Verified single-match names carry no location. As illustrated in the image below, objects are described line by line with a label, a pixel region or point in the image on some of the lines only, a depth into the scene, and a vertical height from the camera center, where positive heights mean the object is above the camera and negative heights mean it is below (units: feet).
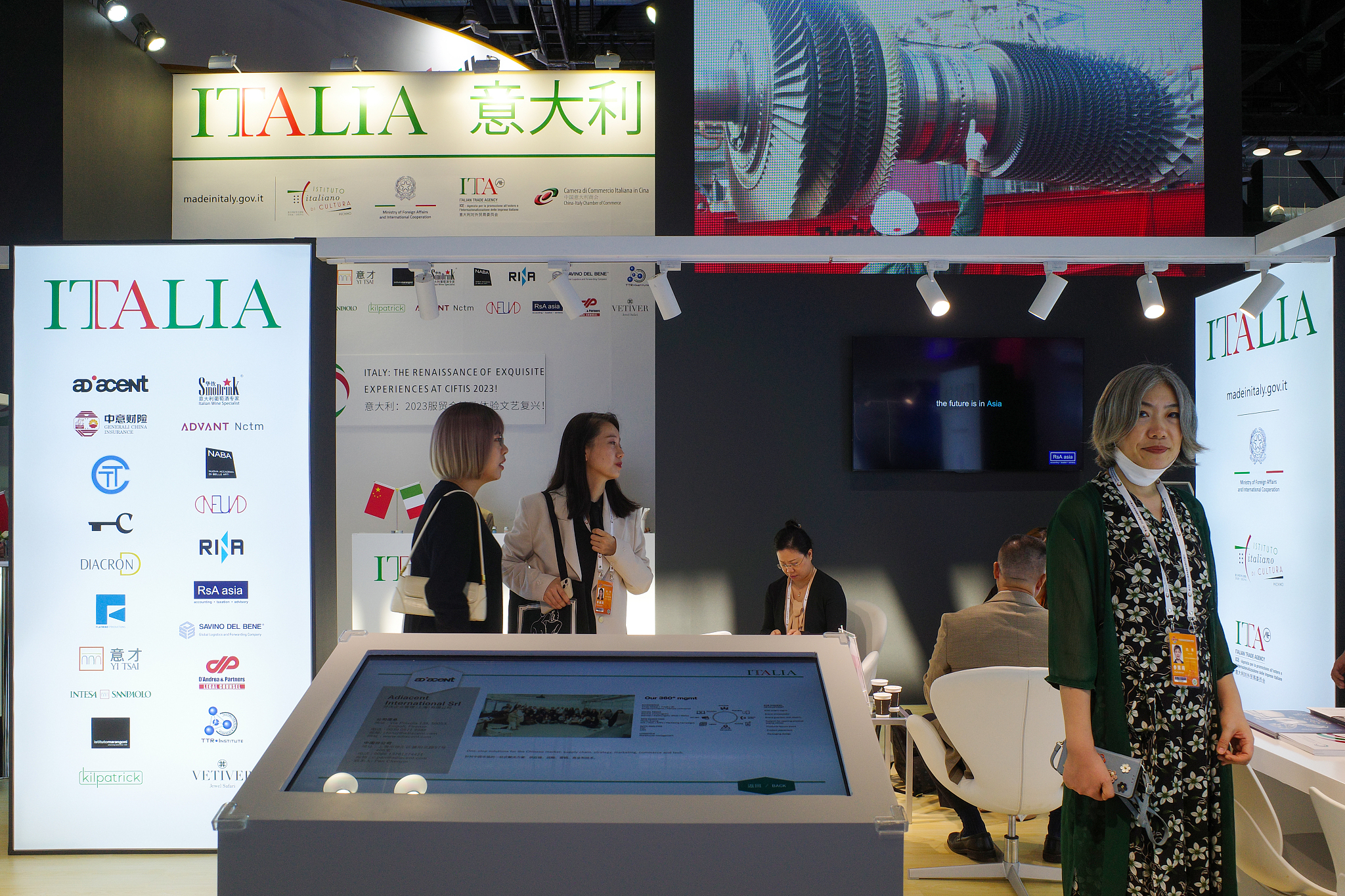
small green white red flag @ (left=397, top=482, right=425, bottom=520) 17.61 -0.65
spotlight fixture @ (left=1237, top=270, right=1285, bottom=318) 9.32 +1.74
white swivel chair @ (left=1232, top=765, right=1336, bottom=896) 6.89 -2.93
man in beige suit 10.00 -1.84
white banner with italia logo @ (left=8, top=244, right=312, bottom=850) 9.81 -0.39
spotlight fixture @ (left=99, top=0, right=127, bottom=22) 13.32 +6.63
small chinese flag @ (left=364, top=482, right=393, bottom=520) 17.61 -0.70
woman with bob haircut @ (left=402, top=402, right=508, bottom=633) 9.57 -0.62
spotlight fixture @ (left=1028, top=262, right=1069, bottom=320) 10.23 +1.93
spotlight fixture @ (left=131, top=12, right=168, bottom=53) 14.40 +6.91
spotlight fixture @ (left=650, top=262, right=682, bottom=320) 10.70 +1.99
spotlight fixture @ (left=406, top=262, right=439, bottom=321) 10.37 +1.96
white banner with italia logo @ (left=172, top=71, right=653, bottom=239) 17.58 +5.95
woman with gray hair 6.34 -1.55
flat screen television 16.52 +1.08
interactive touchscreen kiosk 3.53 -1.34
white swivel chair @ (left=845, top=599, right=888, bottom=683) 14.12 -2.55
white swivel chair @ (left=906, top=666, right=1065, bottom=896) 9.11 -2.71
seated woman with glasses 12.98 -1.90
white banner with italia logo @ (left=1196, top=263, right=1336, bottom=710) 12.08 -0.27
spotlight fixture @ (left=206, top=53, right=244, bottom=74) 16.22 +7.28
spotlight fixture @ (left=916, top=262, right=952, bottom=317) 10.57 +1.97
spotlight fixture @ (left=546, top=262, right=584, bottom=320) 10.49 +2.01
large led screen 16.16 +6.31
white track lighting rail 9.29 +2.19
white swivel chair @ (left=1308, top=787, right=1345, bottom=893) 6.06 -2.41
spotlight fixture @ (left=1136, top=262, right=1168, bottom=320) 10.15 +1.87
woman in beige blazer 12.57 -1.05
